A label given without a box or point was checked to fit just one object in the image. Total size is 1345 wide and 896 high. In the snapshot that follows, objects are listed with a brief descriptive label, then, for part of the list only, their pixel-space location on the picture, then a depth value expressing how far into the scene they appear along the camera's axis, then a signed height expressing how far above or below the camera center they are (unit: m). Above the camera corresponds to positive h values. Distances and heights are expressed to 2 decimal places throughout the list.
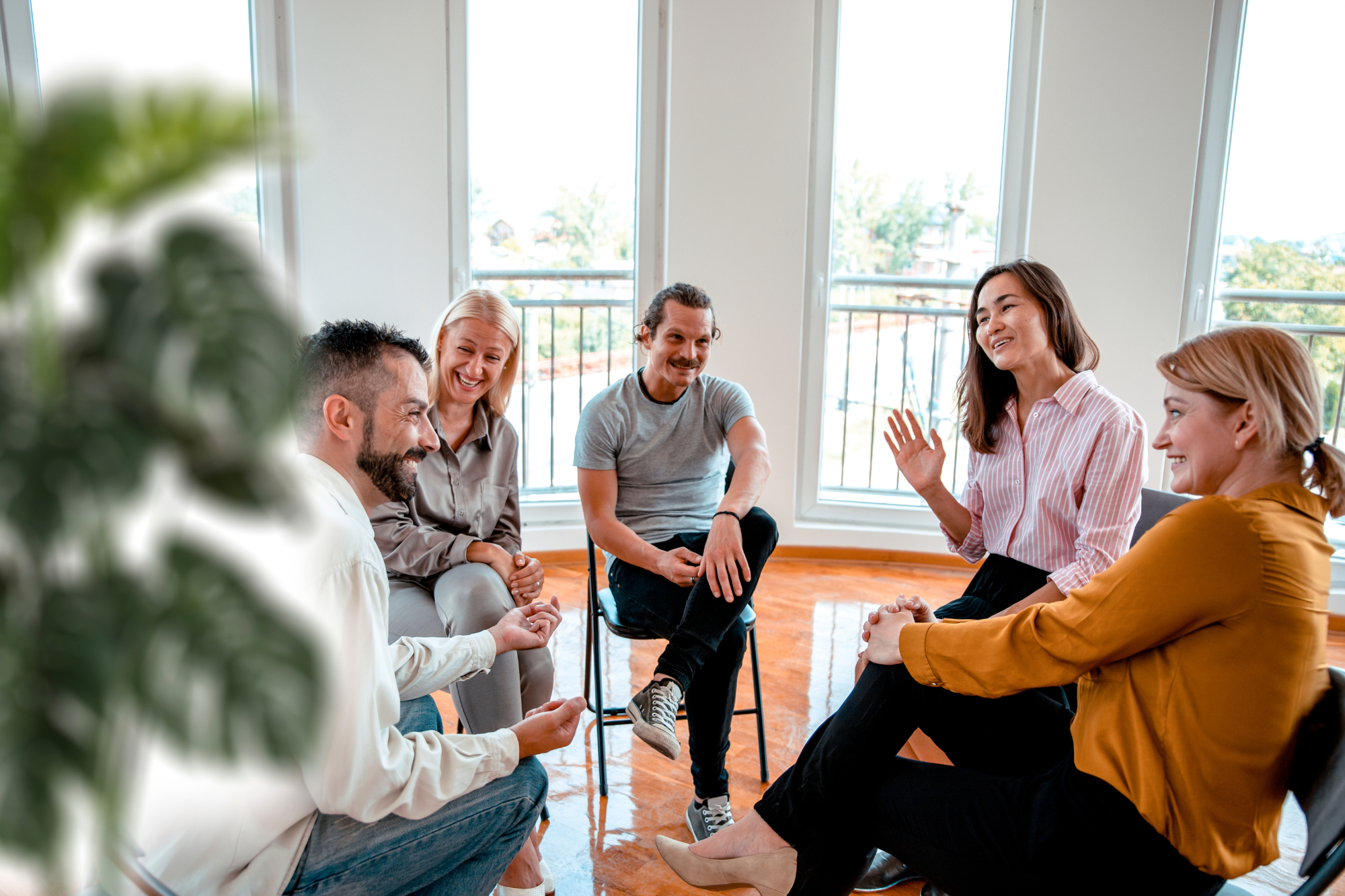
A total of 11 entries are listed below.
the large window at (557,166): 3.82 +0.33
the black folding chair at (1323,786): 1.01 -0.59
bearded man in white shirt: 1.09 -0.66
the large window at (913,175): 3.89 +0.33
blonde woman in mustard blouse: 1.14 -0.59
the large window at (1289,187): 3.51 +0.29
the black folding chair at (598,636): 2.19 -0.93
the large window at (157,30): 3.04 +0.69
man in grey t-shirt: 2.07 -0.65
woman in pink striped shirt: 1.90 -0.43
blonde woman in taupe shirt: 1.98 -0.65
